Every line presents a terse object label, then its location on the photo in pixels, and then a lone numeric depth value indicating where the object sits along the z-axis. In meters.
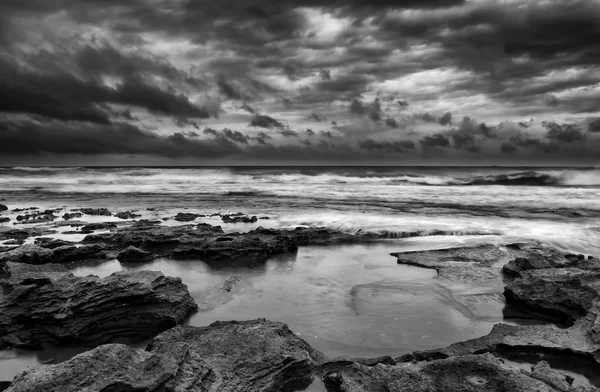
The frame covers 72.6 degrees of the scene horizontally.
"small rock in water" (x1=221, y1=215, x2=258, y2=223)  17.16
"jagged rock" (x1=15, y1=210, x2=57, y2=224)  16.20
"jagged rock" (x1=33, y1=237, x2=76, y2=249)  10.72
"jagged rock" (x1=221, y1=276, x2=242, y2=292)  8.26
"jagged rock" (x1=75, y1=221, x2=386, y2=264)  10.66
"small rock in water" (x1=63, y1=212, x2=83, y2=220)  17.33
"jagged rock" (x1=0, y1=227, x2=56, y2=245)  12.50
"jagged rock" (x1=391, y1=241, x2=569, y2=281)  9.01
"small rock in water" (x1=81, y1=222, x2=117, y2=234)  13.81
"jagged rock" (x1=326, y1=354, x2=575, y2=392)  3.61
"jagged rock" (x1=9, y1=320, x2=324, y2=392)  3.46
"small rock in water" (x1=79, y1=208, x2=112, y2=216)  19.17
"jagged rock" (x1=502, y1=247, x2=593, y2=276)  8.73
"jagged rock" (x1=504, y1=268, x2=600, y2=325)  6.38
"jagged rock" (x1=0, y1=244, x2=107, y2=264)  9.30
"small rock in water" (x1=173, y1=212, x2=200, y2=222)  17.18
